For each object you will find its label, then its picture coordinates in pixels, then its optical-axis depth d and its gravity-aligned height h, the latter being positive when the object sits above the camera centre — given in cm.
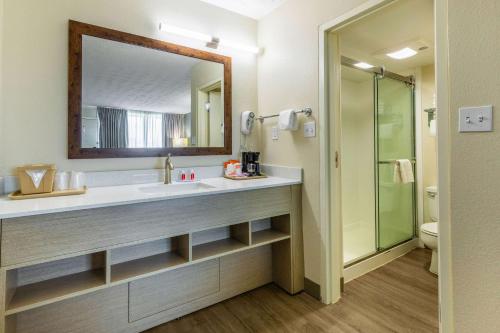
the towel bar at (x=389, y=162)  267 +6
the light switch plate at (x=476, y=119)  105 +20
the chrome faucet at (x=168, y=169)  188 +0
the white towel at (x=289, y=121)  193 +36
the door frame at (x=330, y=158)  177 +7
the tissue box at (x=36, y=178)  137 -4
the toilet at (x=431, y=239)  218 -60
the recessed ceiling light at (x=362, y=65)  229 +91
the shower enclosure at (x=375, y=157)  263 +12
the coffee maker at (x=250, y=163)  218 +5
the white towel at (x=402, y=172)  258 -4
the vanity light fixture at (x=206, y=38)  187 +100
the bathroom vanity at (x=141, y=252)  113 -49
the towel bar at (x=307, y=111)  187 +41
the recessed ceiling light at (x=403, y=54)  246 +111
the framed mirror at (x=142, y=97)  164 +51
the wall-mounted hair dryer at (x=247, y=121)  227 +42
